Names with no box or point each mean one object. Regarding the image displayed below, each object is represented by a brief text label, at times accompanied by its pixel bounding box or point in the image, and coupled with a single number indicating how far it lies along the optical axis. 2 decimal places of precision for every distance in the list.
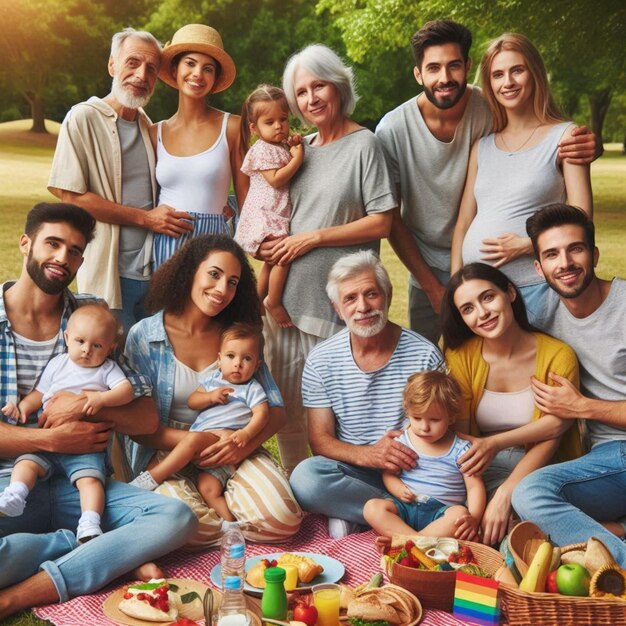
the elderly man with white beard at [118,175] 4.61
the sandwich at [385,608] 3.29
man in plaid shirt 3.58
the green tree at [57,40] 23.97
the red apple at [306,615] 3.23
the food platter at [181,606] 3.38
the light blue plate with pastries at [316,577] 3.61
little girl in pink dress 4.52
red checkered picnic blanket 3.46
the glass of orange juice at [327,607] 3.28
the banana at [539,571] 3.27
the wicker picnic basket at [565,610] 3.18
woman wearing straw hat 4.68
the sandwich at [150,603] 3.39
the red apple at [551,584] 3.30
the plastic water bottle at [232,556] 3.31
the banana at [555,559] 3.37
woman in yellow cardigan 4.13
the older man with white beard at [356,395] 4.19
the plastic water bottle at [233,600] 3.12
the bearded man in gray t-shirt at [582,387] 3.90
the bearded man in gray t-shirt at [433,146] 4.54
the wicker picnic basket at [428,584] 3.50
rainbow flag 3.32
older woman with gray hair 4.47
